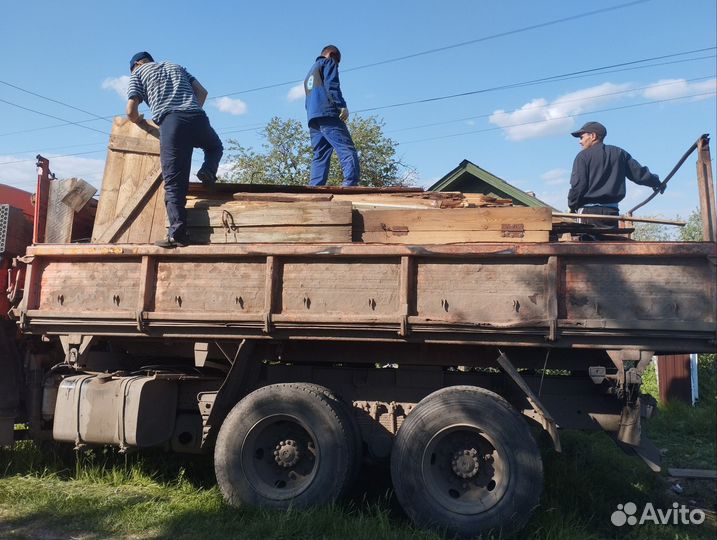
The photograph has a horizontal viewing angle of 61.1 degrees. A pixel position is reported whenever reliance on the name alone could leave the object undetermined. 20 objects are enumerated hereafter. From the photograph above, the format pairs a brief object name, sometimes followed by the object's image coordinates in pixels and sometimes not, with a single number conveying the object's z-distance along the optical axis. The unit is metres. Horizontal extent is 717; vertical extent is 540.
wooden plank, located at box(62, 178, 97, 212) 5.37
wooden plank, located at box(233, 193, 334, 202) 5.20
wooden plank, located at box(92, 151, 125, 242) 5.22
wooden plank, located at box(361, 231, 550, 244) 4.45
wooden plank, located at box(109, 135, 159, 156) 5.31
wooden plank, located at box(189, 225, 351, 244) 4.71
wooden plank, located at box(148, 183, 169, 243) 5.08
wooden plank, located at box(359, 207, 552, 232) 4.46
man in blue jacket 6.57
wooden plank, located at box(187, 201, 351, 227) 4.74
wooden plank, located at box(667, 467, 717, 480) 6.48
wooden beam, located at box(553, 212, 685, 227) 4.66
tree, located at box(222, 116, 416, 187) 21.69
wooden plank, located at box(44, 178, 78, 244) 5.31
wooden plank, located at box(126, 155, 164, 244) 5.11
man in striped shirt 4.91
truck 4.14
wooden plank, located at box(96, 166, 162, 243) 5.13
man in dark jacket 5.75
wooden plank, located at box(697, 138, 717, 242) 4.17
